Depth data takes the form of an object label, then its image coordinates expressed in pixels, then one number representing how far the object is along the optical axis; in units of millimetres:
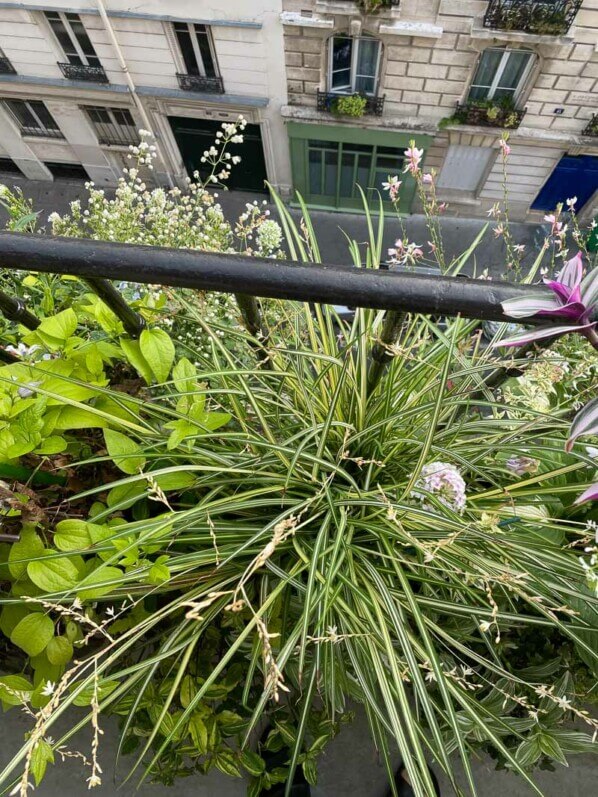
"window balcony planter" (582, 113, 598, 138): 6646
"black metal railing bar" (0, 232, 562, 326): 624
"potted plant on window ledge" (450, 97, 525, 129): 6727
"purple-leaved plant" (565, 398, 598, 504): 670
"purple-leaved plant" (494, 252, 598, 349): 609
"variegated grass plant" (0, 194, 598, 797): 938
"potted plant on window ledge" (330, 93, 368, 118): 6676
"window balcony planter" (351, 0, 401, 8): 5688
